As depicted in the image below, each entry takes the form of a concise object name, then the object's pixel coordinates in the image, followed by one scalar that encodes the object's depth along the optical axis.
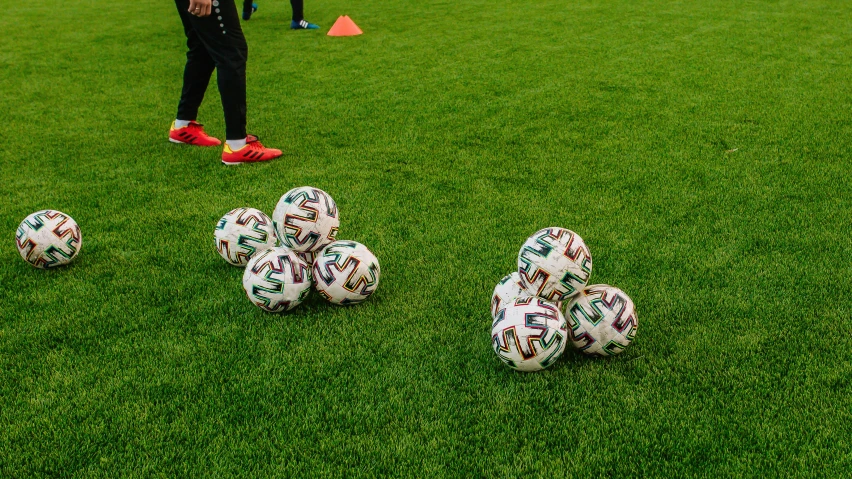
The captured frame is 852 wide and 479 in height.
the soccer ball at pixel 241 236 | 3.21
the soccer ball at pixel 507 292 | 2.62
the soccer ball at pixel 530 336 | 2.37
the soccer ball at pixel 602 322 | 2.46
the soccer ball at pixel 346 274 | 2.83
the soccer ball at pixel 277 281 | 2.78
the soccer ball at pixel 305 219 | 2.89
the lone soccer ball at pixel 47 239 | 3.20
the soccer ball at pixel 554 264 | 2.47
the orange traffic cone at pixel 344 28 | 9.02
